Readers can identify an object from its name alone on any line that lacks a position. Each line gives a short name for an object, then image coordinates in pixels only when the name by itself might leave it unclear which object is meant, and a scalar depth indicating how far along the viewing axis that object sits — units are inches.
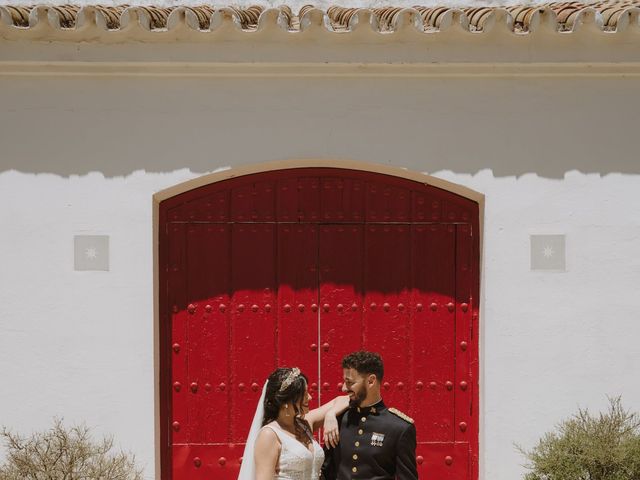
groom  195.2
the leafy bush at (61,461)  238.1
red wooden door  277.4
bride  191.0
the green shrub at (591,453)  239.3
